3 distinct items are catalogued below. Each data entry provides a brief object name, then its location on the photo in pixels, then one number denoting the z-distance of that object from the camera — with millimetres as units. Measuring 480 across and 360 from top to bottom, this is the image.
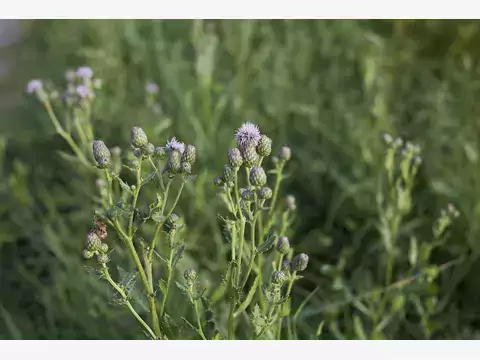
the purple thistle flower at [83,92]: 1008
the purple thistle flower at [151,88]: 1057
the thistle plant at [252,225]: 803
